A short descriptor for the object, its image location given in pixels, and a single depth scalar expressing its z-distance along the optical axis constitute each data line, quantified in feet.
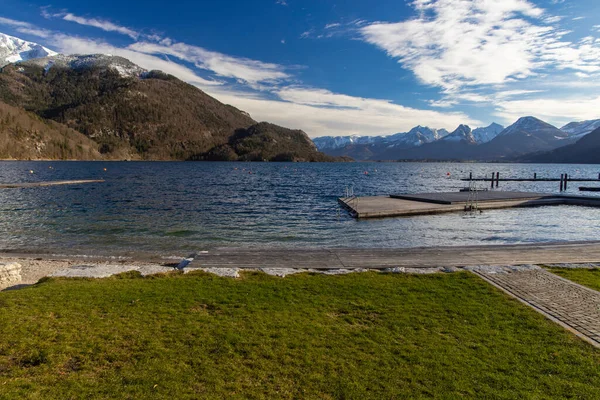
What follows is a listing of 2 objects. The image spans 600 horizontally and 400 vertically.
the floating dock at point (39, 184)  199.46
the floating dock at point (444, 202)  114.52
